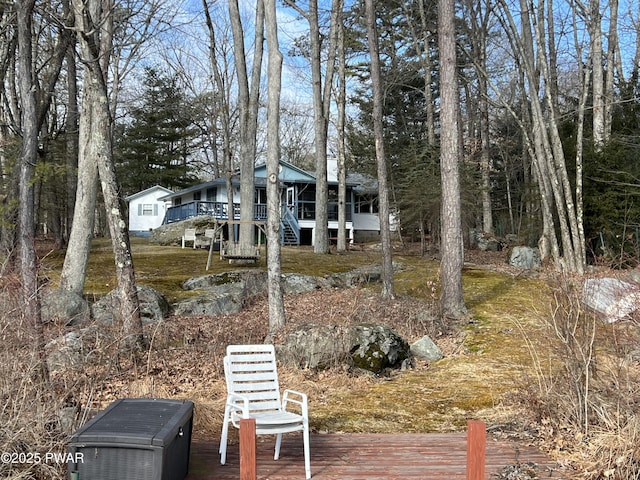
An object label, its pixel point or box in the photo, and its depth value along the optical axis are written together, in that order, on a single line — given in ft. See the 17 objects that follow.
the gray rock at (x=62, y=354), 16.90
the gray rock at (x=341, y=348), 25.00
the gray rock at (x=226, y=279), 43.21
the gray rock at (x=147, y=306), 30.80
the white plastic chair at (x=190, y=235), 75.16
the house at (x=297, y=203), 91.30
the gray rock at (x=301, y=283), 43.98
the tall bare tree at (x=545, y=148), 44.65
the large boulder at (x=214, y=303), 37.01
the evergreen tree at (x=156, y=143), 110.01
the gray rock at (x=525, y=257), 56.47
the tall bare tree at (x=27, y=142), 19.52
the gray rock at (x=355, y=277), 46.50
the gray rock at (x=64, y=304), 28.22
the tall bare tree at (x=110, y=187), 24.17
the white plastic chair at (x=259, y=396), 13.32
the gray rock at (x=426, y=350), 28.12
